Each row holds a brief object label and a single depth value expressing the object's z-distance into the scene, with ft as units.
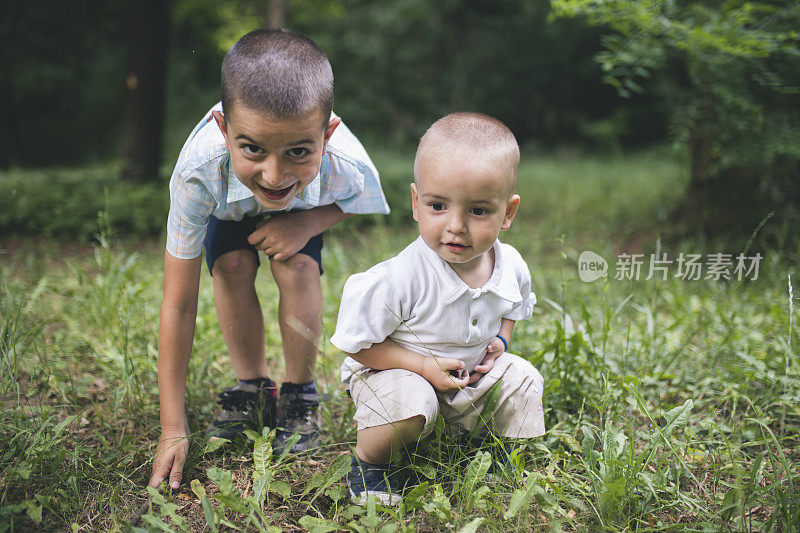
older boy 5.00
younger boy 4.93
